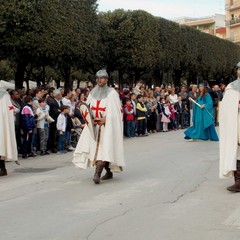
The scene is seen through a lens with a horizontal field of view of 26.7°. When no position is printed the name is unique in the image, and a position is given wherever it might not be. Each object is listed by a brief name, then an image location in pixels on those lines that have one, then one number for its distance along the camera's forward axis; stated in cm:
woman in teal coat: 1636
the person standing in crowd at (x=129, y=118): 1852
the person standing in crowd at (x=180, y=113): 2234
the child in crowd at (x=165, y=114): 2098
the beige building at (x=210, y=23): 11044
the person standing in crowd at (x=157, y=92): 2166
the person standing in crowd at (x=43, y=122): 1373
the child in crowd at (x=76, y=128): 1544
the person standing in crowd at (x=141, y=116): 1908
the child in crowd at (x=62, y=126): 1413
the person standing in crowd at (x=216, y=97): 2229
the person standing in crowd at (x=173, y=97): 2215
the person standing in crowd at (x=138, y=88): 2058
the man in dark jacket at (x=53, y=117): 1439
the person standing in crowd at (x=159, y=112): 2086
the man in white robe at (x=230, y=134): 776
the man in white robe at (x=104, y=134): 880
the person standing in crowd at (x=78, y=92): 1719
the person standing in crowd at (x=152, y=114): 2028
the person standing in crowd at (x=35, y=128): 1376
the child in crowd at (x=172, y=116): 2157
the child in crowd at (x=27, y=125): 1306
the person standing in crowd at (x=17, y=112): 1327
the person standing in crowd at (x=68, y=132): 1452
